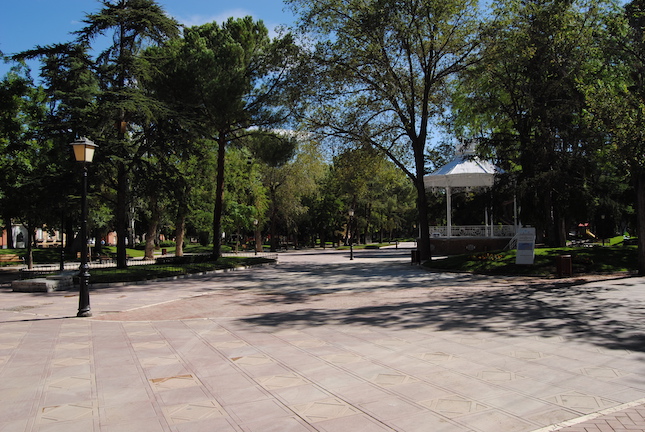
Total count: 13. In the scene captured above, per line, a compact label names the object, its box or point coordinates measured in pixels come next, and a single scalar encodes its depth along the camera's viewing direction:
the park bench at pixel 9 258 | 30.91
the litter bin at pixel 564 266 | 17.70
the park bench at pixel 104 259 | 32.97
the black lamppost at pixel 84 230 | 10.67
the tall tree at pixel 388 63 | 22.09
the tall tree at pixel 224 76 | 23.47
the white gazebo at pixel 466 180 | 33.06
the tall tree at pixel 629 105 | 15.11
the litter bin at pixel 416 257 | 26.66
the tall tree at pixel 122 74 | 19.72
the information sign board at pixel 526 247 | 19.39
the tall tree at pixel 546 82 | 21.75
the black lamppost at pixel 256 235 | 45.78
